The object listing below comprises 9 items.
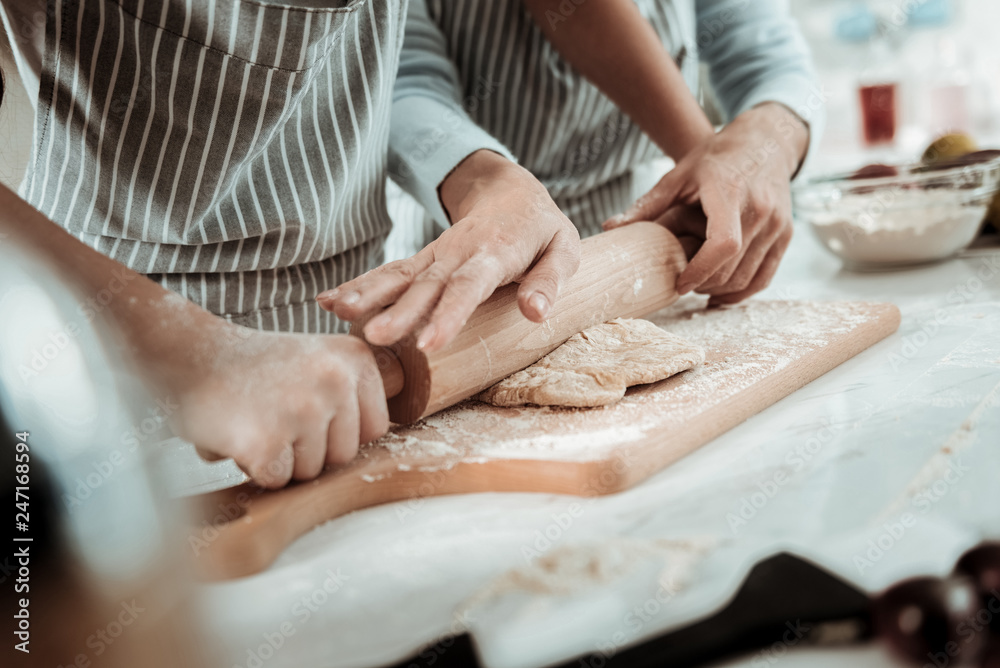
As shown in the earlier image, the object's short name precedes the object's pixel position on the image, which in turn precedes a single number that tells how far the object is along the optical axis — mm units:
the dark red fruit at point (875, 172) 1492
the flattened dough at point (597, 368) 821
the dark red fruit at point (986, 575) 451
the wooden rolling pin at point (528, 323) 792
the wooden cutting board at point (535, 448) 638
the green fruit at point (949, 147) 1647
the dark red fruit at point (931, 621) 437
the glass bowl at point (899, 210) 1366
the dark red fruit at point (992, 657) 434
